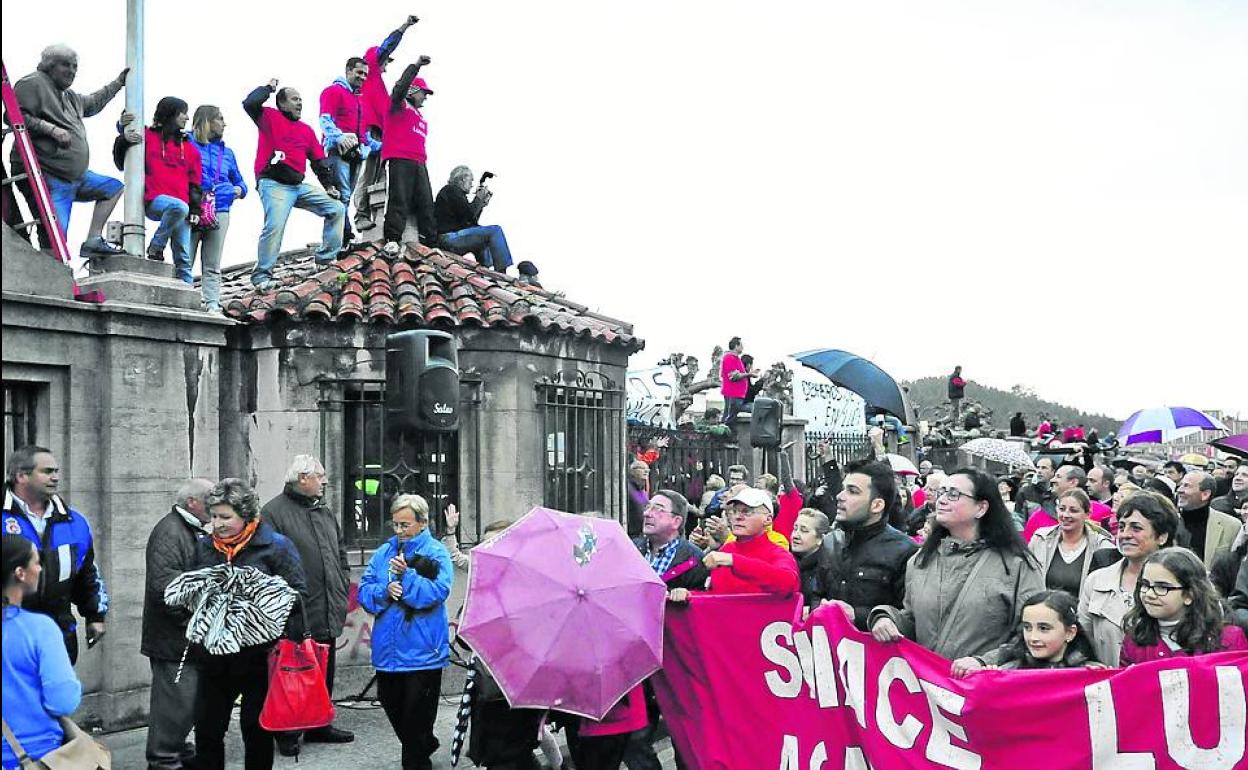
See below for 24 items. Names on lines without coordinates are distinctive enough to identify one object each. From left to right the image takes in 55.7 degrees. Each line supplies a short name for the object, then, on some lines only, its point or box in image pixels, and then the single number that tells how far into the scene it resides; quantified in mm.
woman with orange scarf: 6426
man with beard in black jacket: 6273
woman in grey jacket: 5609
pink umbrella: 5820
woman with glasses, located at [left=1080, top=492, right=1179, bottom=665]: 5641
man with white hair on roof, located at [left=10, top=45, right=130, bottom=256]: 8812
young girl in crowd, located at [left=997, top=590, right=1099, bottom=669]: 5234
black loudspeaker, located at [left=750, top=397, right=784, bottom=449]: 15156
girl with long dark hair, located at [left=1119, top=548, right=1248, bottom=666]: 5047
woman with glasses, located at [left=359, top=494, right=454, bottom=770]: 7188
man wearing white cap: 6336
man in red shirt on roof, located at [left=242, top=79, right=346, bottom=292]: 11961
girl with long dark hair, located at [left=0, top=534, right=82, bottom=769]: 4387
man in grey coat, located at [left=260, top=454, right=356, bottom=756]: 8039
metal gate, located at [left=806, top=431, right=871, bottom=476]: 22047
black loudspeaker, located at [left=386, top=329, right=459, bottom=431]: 9312
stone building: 8445
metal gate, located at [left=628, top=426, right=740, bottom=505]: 16781
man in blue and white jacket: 6305
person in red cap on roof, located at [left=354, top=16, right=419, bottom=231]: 13445
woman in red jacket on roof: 10328
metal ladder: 8516
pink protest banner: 5000
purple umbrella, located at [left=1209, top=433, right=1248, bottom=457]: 12241
